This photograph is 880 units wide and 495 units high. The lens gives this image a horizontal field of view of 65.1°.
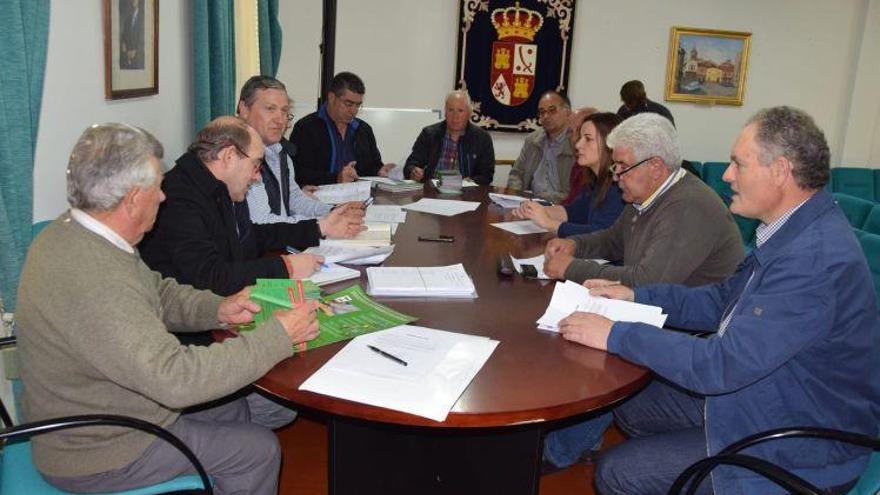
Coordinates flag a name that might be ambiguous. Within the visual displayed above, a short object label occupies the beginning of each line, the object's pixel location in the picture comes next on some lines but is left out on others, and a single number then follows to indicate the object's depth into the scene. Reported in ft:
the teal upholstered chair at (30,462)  4.29
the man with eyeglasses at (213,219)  6.50
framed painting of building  21.61
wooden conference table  4.48
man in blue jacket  4.88
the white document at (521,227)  9.95
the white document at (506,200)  11.97
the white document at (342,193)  11.64
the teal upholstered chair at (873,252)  8.93
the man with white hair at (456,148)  15.96
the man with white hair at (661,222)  7.16
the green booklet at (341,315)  5.47
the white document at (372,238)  8.26
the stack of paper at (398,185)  12.90
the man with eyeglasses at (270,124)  9.44
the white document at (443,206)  10.98
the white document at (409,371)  4.46
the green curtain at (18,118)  5.78
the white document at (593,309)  6.03
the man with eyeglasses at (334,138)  14.16
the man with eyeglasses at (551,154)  14.64
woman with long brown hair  9.67
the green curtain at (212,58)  11.60
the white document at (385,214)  10.09
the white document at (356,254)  7.56
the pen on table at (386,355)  4.96
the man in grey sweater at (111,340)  4.36
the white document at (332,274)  6.82
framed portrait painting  8.54
